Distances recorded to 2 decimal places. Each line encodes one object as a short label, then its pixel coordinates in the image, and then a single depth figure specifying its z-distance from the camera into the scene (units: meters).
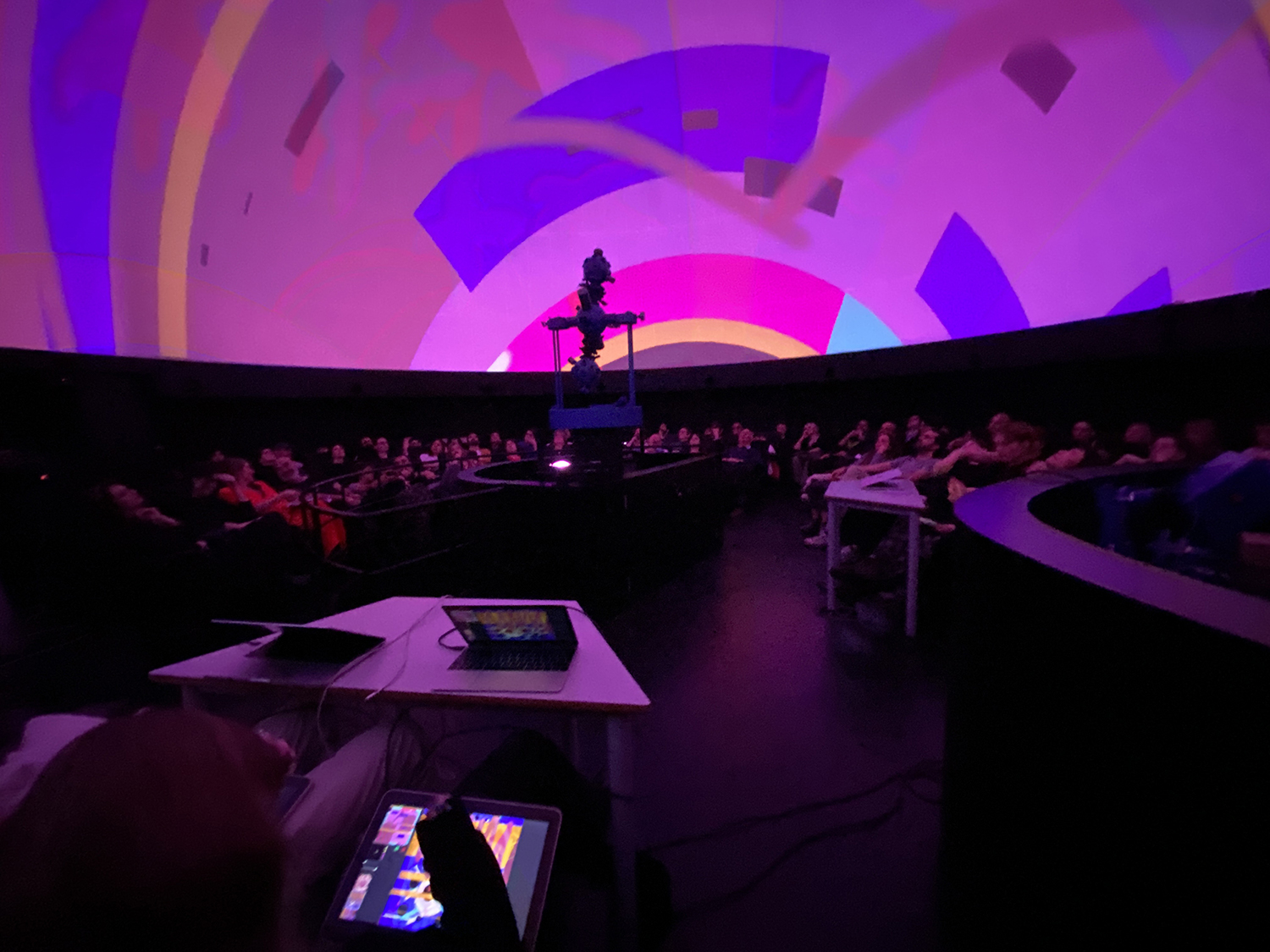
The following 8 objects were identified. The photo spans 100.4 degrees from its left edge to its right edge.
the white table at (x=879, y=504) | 3.65
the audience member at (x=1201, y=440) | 4.30
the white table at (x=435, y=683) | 1.52
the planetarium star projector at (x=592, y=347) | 5.49
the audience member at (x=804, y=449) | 9.72
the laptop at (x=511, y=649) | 1.63
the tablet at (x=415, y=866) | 1.20
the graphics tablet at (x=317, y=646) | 1.81
